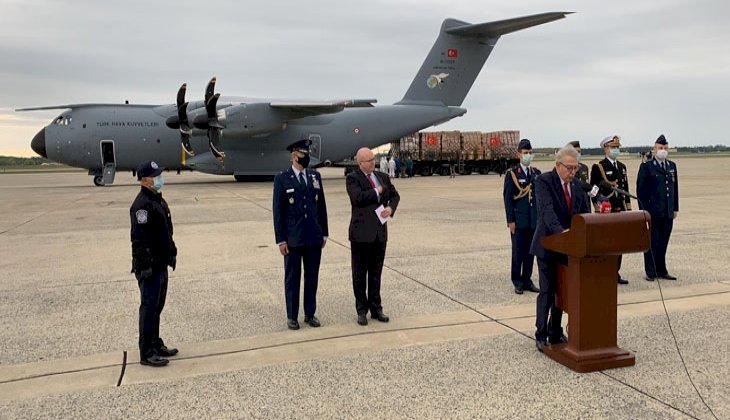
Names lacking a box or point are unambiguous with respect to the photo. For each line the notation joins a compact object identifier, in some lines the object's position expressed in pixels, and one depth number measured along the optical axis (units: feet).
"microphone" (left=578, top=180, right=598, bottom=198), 14.98
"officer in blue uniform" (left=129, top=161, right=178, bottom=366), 14.12
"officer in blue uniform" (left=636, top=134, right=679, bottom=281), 23.24
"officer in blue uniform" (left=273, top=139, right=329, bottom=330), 17.46
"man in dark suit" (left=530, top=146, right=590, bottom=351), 14.78
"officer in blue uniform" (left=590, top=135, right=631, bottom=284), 23.00
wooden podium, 13.07
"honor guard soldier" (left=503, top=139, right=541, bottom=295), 21.72
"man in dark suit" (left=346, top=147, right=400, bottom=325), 17.66
